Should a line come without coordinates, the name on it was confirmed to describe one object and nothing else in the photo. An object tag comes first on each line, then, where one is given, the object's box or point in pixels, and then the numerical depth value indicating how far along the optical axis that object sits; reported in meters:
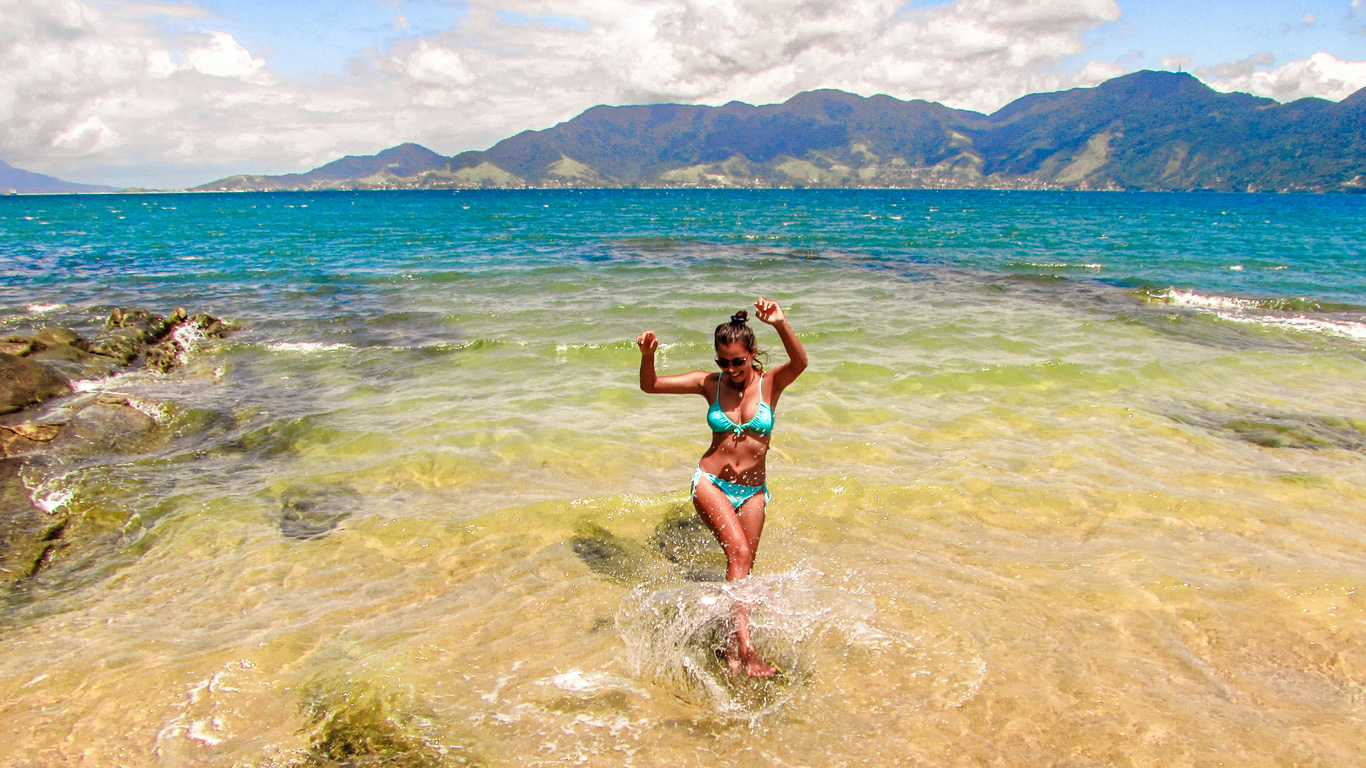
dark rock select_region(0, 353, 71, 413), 9.86
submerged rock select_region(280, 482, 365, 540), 6.93
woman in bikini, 4.85
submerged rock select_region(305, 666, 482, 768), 3.83
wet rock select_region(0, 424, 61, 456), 8.09
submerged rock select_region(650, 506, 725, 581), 6.36
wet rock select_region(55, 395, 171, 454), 8.57
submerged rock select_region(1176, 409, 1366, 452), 8.79
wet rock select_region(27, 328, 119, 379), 12.16
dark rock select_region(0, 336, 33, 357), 11.98
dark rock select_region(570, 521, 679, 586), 6.18
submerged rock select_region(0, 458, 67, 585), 6.01
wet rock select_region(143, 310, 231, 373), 13.36
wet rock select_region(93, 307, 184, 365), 13.59
